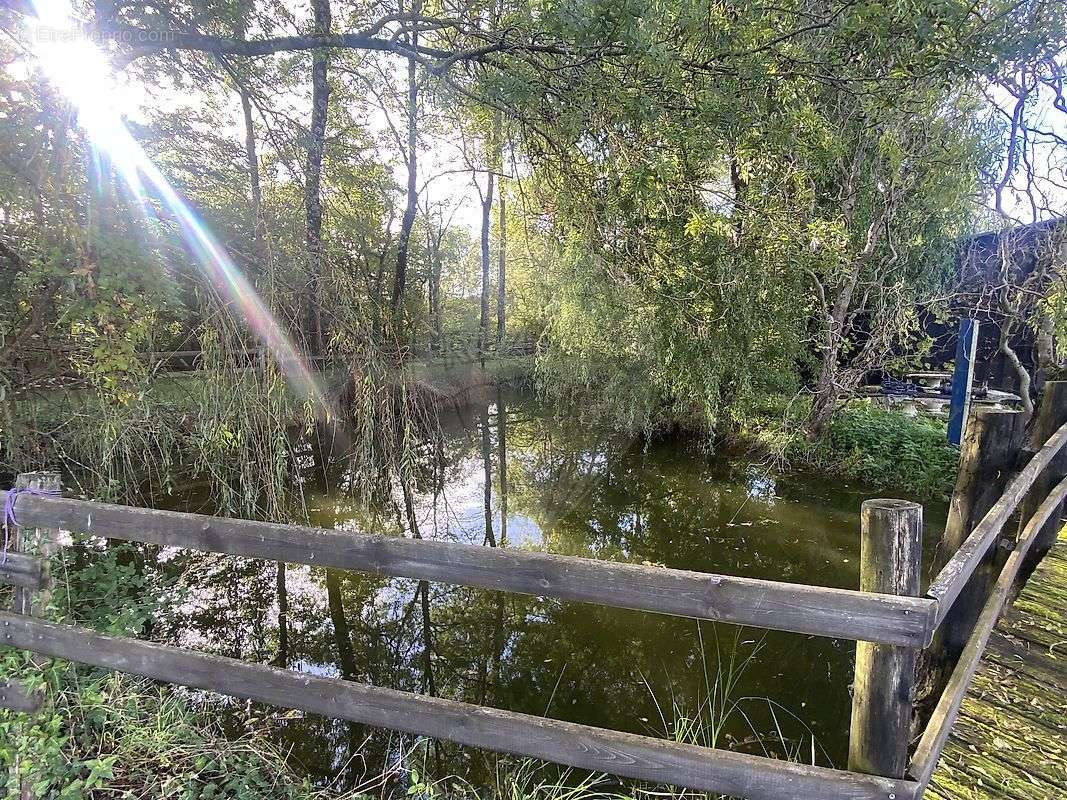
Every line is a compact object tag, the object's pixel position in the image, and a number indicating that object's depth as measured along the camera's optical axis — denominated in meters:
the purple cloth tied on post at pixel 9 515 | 2.20
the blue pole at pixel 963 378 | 6.09
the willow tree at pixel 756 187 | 2.90
